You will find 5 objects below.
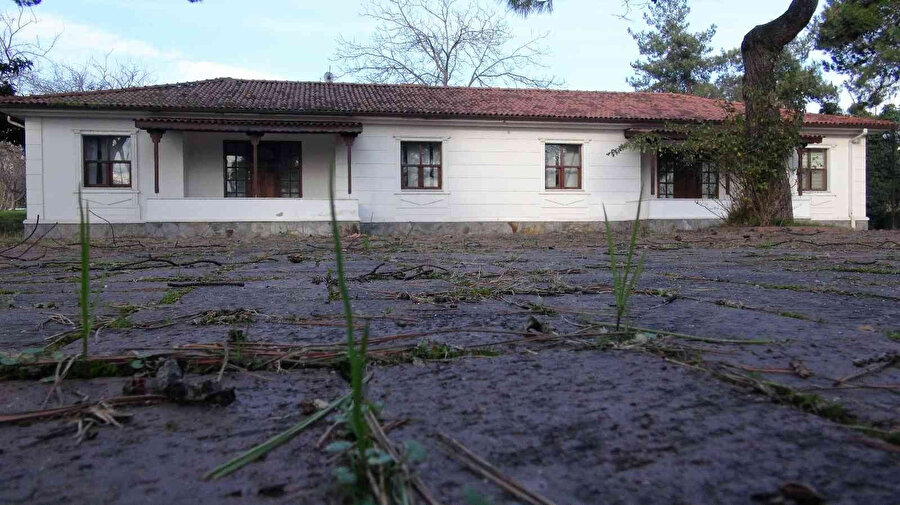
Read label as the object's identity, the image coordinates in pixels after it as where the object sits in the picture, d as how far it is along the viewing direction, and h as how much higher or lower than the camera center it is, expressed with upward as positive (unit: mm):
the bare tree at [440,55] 26750 +8194
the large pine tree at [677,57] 33094 +9975
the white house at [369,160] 13195 +1795
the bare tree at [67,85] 25512 +7400
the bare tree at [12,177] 41344 +4079
